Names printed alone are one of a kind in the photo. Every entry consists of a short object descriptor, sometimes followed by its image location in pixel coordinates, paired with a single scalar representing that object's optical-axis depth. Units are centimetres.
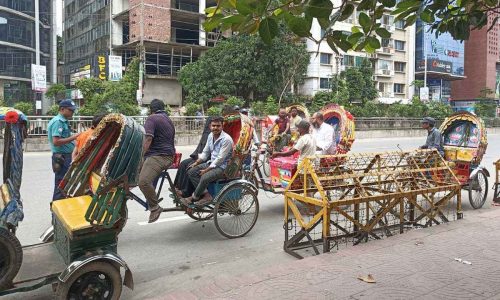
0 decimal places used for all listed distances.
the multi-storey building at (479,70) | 6525
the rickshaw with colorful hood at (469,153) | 778
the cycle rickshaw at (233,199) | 577
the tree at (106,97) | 1878
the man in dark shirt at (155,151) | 533
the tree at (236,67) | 3088
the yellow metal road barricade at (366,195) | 506
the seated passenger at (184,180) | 607
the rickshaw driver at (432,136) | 801
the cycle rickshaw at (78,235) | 348
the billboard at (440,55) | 5472
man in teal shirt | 584
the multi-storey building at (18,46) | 4209
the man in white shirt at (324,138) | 803
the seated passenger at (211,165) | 579
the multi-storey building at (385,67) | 3975
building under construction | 3459
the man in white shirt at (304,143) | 691
